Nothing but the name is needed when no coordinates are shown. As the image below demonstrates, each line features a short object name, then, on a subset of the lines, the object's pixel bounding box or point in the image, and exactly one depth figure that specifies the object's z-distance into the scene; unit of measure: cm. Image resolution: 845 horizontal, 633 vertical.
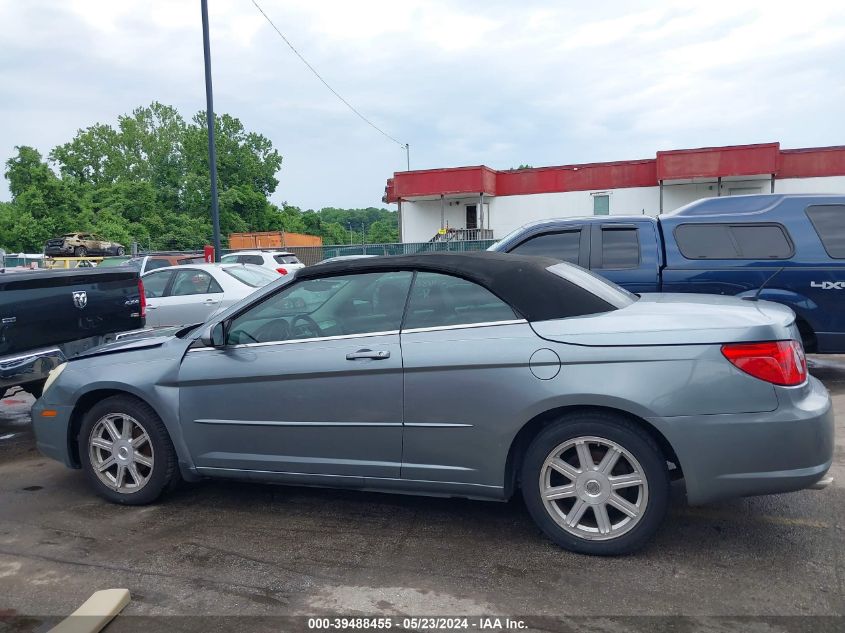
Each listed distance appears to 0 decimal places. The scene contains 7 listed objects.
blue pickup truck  681
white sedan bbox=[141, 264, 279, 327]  1020
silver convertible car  321
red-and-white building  3123
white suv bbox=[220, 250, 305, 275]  1880
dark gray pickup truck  579
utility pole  1419
